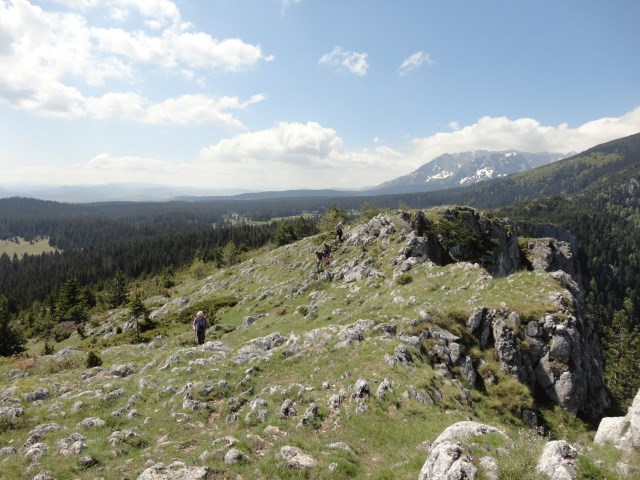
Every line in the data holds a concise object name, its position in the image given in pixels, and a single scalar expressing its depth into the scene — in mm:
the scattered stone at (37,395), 21656
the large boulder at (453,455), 10210
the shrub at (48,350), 58434
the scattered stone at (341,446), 15124
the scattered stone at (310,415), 17523
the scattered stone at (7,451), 15023
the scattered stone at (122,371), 27153
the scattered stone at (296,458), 13773
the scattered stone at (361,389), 19531
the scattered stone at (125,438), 15797
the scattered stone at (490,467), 9963
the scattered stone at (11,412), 17953
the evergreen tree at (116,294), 103688
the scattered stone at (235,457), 13938
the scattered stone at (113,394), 20525
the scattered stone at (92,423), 17562
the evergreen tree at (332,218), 103250
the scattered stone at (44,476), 12886
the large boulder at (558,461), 9272
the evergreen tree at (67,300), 88862
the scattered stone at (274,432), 16391
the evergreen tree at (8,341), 58438
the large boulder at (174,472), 12688
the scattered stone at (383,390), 19453
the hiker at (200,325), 33844
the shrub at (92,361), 32625
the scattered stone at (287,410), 18141
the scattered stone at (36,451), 14703
